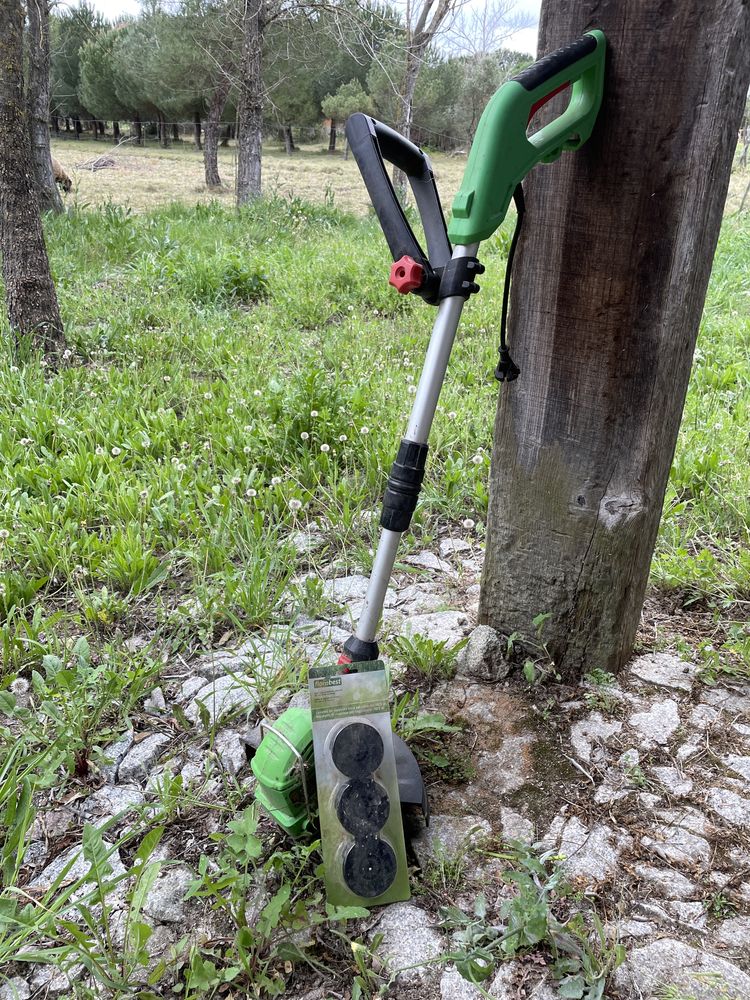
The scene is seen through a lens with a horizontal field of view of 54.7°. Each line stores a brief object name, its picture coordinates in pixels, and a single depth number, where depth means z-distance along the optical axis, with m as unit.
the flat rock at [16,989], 1.31
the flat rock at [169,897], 1.43
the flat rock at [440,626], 2.12
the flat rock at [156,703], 1.95
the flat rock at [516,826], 1.55
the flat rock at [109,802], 1.66
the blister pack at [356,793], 1.40
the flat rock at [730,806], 1.58
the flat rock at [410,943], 1.31
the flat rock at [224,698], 1.91
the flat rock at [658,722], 1.79
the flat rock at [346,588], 2.35
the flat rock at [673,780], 1.65
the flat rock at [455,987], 1.28
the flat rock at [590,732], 1.75
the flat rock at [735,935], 1.32
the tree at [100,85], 26.73
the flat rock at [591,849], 1.48
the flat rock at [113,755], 1.76
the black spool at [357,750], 1.41
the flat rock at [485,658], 1.94
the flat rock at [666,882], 1.43
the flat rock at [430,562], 2.49
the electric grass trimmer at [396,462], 1.30
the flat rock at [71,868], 1.52
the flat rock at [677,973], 1.25
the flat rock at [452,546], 2.58
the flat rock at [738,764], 1.69
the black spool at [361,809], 1.41
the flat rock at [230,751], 1.76
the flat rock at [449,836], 1.52
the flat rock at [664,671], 1.94
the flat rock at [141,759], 1.76
